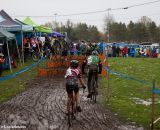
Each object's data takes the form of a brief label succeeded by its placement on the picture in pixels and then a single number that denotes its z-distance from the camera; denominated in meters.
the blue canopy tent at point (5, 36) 24.28
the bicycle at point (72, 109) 10.97
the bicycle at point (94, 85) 14.98
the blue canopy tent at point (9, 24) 28.84
